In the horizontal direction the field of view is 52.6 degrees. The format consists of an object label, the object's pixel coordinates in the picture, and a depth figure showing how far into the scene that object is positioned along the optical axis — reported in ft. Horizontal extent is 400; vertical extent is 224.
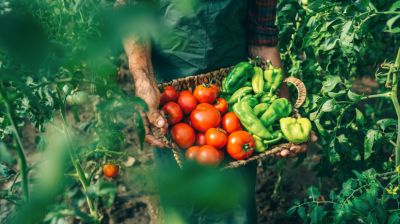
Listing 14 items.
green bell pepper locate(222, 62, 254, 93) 6.93
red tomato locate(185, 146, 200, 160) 5.99
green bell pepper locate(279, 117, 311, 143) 6.35
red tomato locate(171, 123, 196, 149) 6.25
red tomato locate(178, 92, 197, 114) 6.68
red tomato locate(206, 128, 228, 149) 6.32
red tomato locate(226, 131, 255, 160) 6.15
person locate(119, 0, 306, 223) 6.10
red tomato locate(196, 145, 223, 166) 5.41
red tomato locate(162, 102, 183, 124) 6.31
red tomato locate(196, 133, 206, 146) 6.54
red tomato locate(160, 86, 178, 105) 6.41
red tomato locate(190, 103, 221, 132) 6.54
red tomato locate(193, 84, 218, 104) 6.70
